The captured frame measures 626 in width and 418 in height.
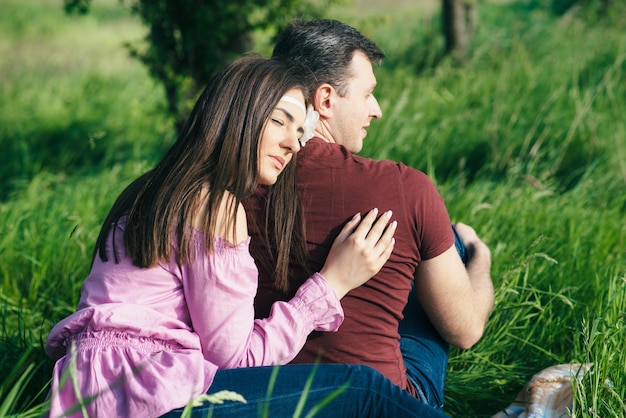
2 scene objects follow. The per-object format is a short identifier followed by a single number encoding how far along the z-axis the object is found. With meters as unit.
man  2.27
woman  2.01
